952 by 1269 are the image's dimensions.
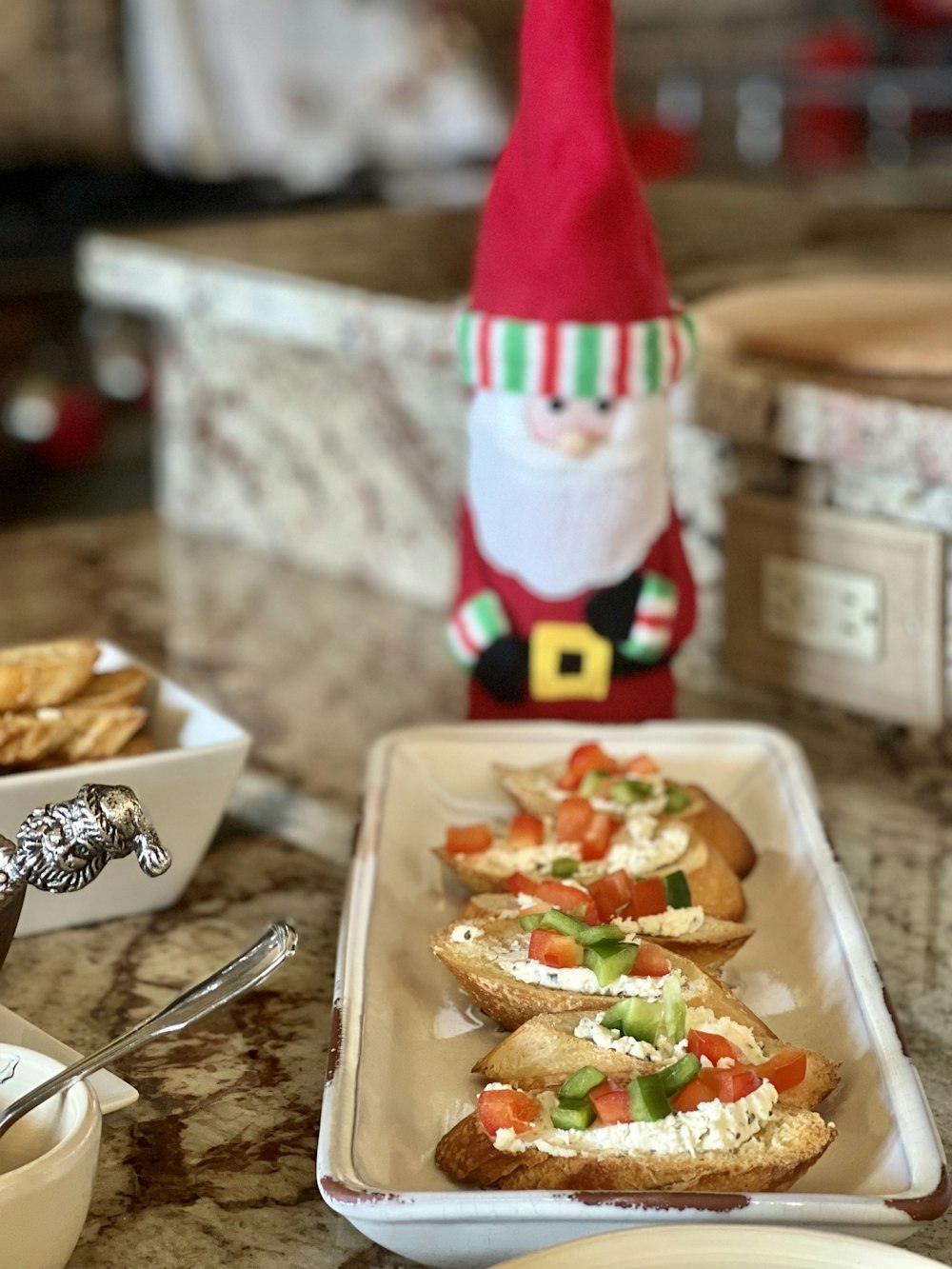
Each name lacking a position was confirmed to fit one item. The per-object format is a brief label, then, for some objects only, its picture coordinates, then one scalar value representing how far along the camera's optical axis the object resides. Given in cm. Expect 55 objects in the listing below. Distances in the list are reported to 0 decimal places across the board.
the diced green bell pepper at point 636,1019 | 65
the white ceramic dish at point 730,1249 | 53
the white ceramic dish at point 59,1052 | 69
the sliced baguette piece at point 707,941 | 77
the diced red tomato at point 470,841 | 89
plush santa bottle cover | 92
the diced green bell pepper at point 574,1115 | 61
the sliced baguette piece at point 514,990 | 68
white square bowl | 82
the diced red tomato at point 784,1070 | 65
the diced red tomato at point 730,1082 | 62
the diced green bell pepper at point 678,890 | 80
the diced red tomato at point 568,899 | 77
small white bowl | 55
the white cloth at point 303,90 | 307
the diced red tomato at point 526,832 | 87
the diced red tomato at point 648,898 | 79
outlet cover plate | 111
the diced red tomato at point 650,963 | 70
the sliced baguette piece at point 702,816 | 89
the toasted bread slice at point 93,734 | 86
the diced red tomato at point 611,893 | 79
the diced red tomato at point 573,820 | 86
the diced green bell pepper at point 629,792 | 89
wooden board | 115
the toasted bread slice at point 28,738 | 83
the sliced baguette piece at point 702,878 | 83
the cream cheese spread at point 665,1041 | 64
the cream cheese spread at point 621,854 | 84
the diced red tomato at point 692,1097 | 61
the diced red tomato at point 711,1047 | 64
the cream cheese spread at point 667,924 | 77
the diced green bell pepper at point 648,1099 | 60
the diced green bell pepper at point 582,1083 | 62
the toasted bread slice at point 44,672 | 85
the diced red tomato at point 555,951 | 71
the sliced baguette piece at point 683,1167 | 59
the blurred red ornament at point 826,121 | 391
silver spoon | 66
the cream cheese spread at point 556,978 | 69
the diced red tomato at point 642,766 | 93
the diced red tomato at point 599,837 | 85
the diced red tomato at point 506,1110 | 61
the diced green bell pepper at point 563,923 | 73
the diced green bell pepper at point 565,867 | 83
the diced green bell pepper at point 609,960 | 69
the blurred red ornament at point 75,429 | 280
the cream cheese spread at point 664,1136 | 60
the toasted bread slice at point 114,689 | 92
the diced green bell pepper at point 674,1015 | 64
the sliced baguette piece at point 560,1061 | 64
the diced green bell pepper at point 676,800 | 90
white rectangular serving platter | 57
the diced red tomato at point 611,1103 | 61
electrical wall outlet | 114
